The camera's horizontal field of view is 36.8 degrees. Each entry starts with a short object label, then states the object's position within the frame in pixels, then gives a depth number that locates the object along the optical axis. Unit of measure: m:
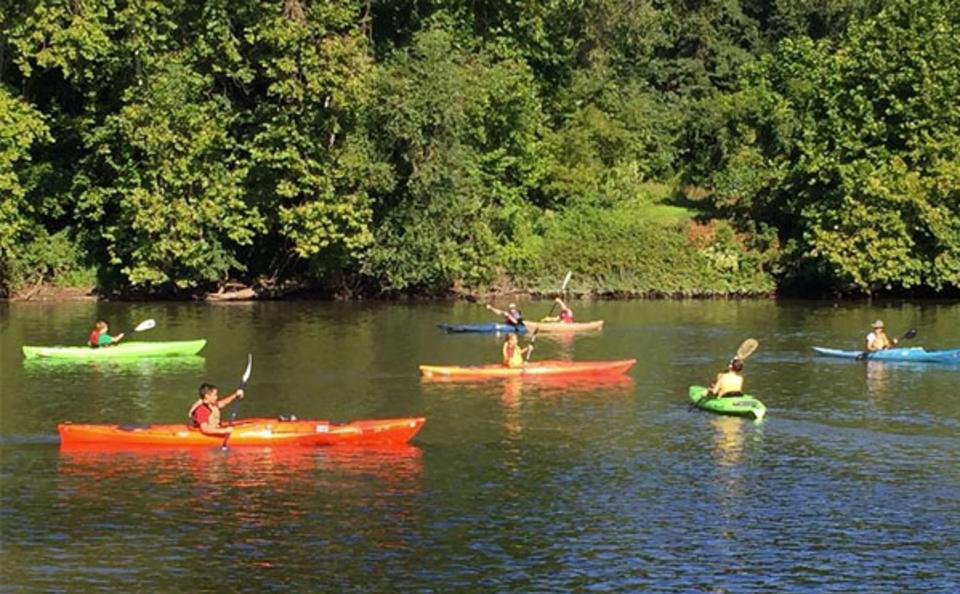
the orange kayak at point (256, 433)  29.95
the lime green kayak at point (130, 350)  42.94
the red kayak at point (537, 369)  39.78
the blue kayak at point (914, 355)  42.69
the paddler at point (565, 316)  51.31
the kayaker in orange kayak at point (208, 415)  29.92
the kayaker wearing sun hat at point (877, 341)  43.84
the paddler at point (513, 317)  50.09
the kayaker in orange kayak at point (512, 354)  40.16
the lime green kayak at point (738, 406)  33.84
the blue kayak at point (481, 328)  51.09
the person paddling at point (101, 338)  43.84
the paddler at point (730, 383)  34.44
